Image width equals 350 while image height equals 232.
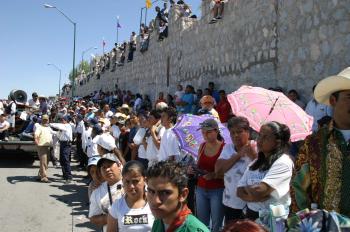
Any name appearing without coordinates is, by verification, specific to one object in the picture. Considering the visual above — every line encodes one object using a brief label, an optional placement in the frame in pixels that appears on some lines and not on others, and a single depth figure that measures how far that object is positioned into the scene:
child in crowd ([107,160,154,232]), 3.04
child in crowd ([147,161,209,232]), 2.44
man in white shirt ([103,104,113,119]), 12.62
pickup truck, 12.15
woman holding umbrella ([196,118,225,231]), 4.63
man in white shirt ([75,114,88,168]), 12.33
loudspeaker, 15.19
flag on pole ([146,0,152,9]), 21.25
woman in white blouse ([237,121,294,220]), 3.26
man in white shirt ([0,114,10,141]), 12.79
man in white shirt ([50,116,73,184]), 10.63
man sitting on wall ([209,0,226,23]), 13.43
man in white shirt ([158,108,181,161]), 5.41
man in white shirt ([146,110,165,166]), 6.16
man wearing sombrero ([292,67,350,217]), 2.28
